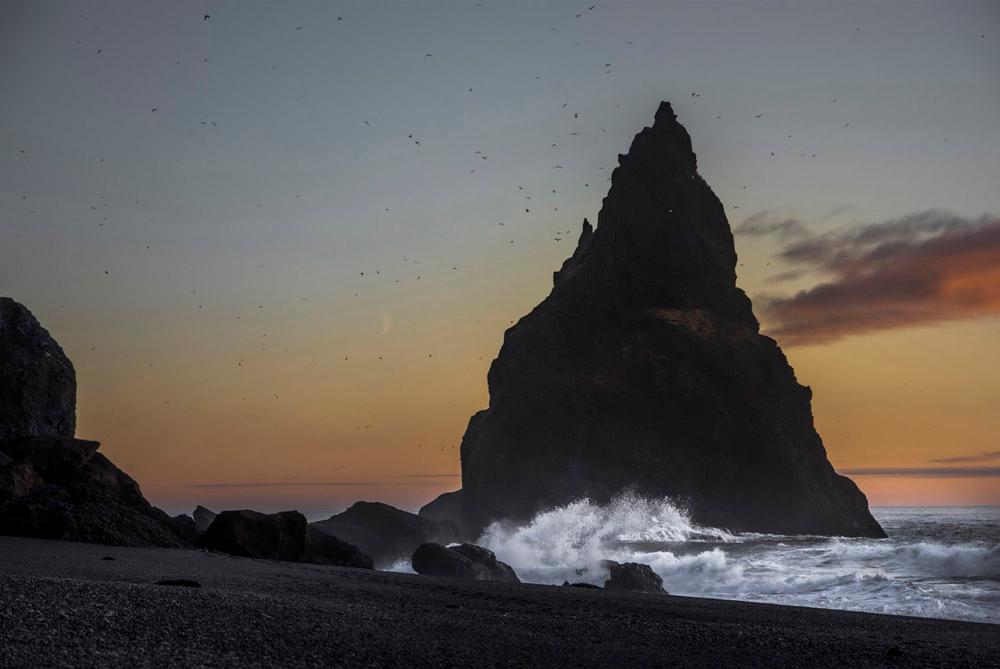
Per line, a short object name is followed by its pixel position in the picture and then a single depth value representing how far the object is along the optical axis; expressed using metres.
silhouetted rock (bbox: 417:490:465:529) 112.38
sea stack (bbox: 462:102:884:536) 89.94
